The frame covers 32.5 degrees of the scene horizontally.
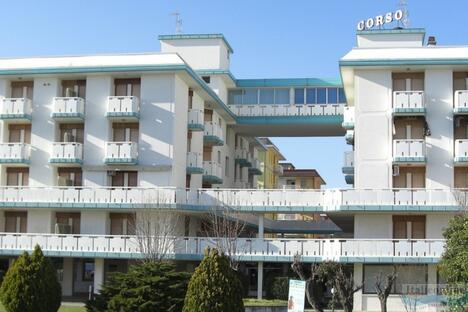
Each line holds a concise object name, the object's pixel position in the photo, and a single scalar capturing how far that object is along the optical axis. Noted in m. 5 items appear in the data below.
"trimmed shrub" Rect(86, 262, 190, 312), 28.36
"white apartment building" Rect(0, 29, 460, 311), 42.62
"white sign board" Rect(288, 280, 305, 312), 21.98
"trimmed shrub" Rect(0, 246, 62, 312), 31.66
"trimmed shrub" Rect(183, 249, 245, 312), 25.66
